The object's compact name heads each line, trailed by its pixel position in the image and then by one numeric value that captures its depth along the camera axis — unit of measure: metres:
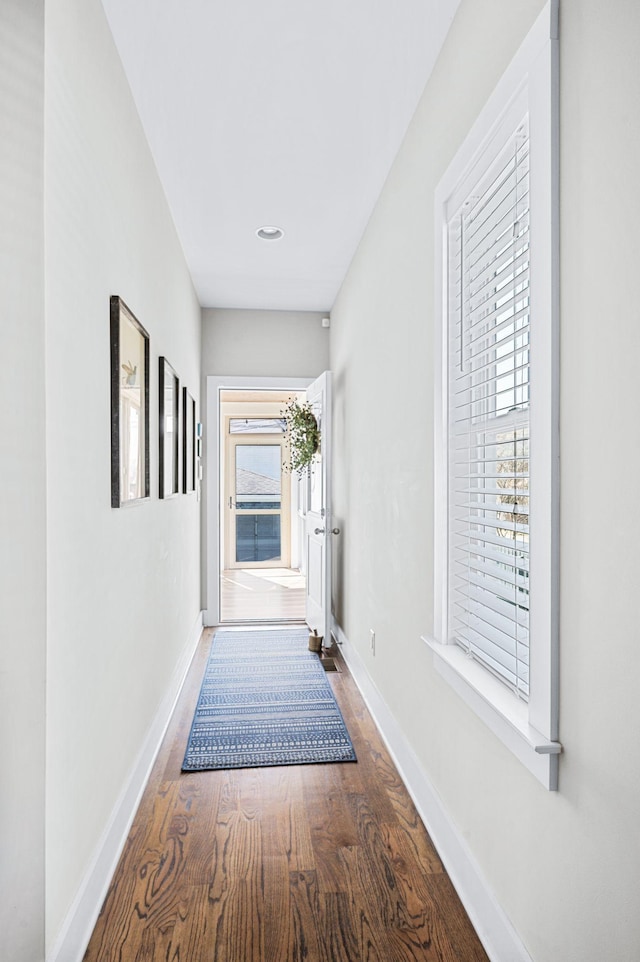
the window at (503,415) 1.22
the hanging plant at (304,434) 4.73
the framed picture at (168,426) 2.87
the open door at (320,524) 4.20
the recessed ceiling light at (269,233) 3.49
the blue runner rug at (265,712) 2.64
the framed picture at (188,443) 3.82
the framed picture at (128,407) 1.94
